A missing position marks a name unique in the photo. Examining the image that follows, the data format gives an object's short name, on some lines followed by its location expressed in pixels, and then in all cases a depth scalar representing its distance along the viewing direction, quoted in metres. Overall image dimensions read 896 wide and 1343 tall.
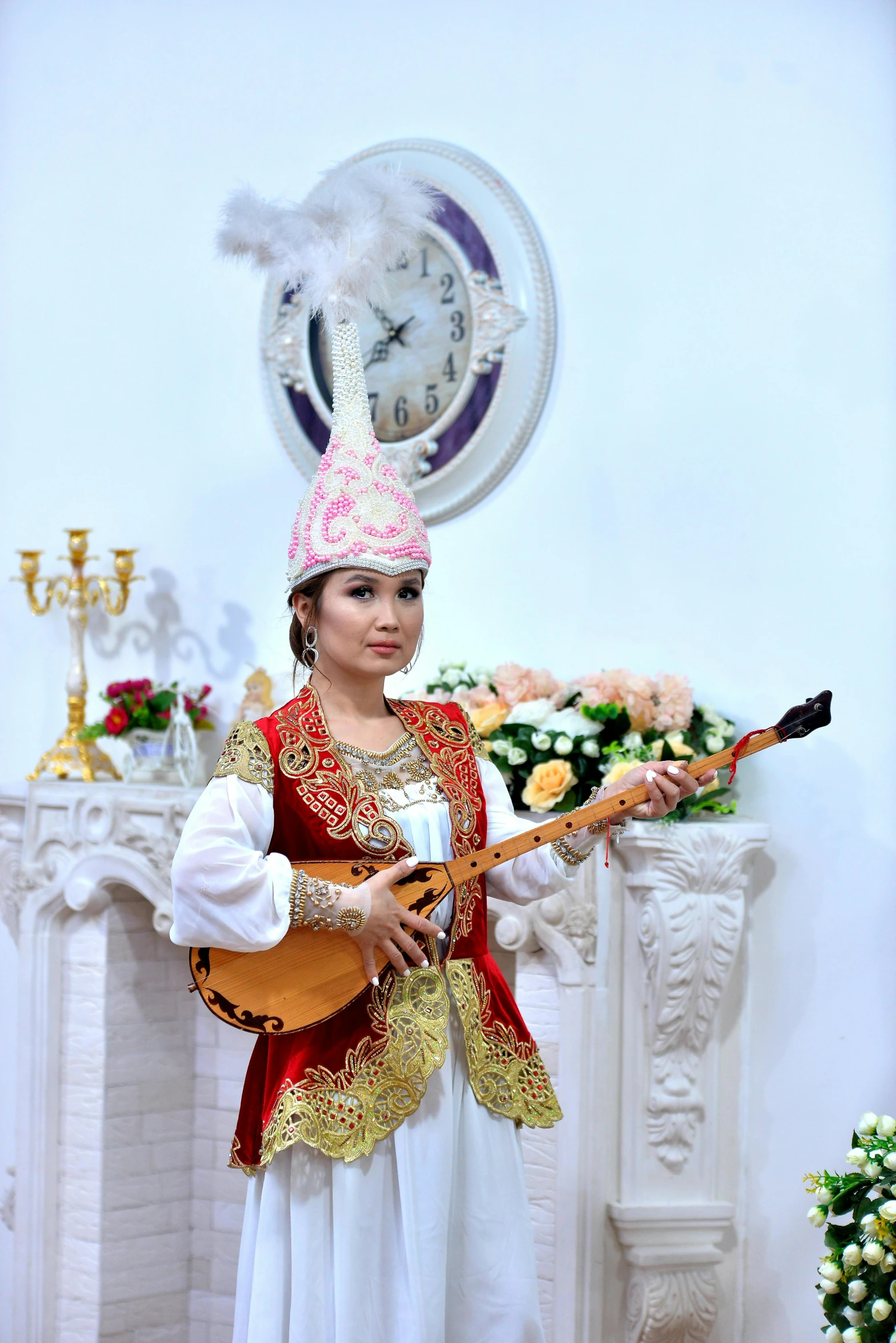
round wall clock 6.22
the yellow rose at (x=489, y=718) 5.57
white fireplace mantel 5.22
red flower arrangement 6.65
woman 3.51
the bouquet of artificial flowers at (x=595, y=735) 5.22
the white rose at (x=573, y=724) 5.34
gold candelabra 6.84
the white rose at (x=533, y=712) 5.46
